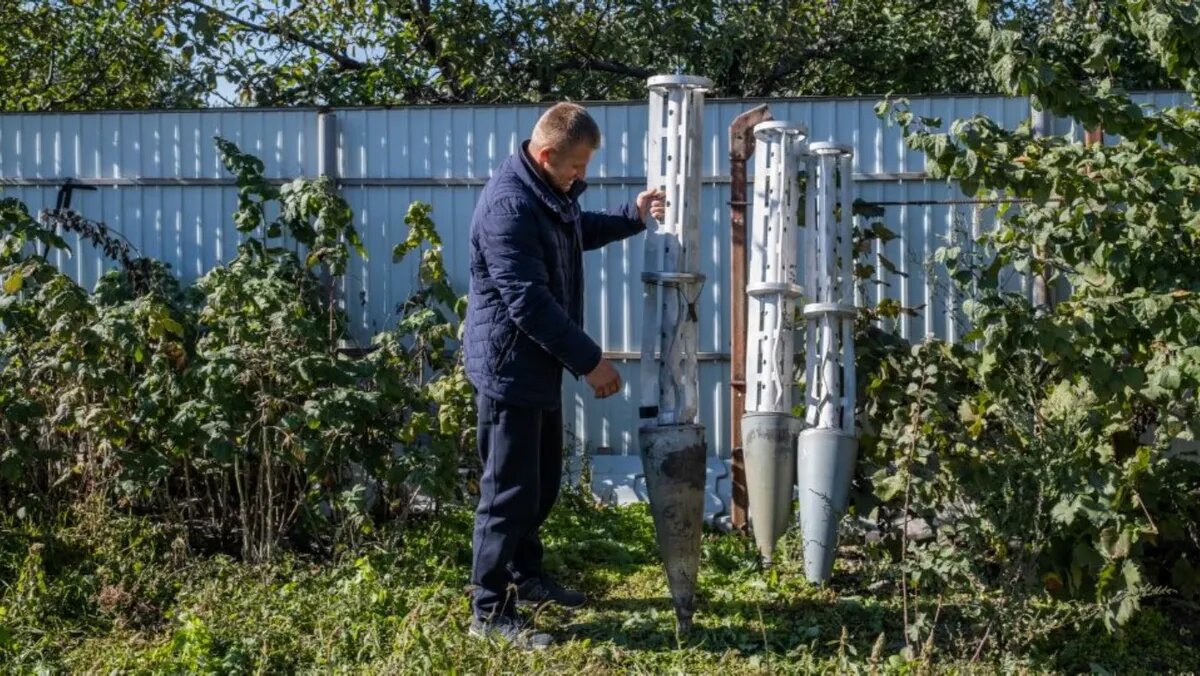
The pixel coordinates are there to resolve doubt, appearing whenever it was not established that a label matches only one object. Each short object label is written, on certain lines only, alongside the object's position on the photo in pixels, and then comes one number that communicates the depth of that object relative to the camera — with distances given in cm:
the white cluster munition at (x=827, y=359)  522
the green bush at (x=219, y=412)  541
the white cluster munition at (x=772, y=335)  539
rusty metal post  607
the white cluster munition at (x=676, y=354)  471
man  448
